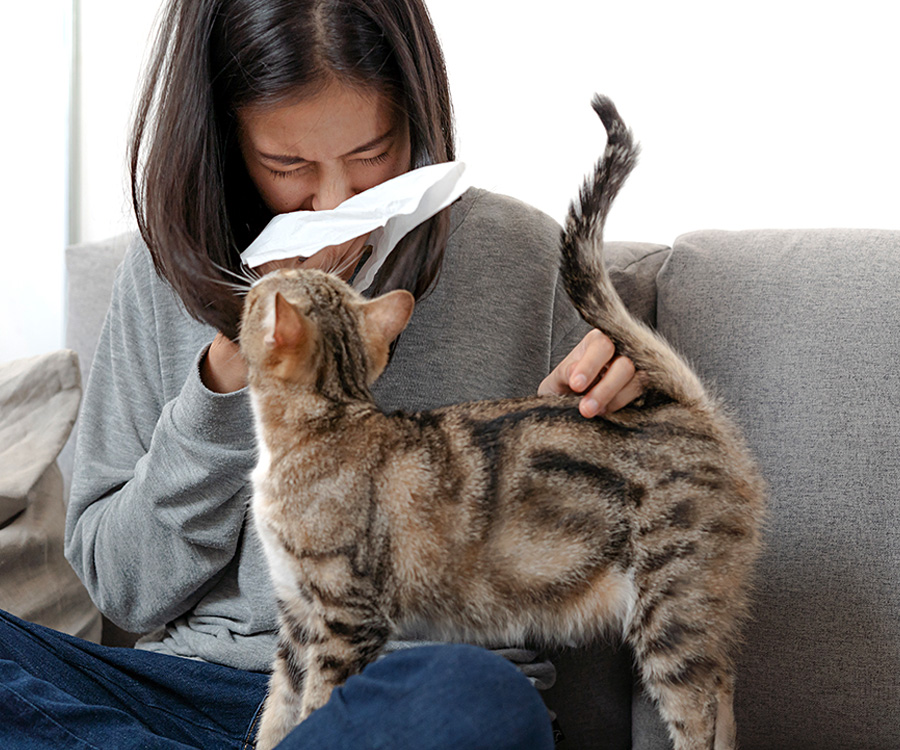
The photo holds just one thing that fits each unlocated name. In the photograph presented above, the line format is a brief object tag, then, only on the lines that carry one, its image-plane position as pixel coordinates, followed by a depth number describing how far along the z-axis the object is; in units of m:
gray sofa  1.30
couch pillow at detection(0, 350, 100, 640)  1.42
